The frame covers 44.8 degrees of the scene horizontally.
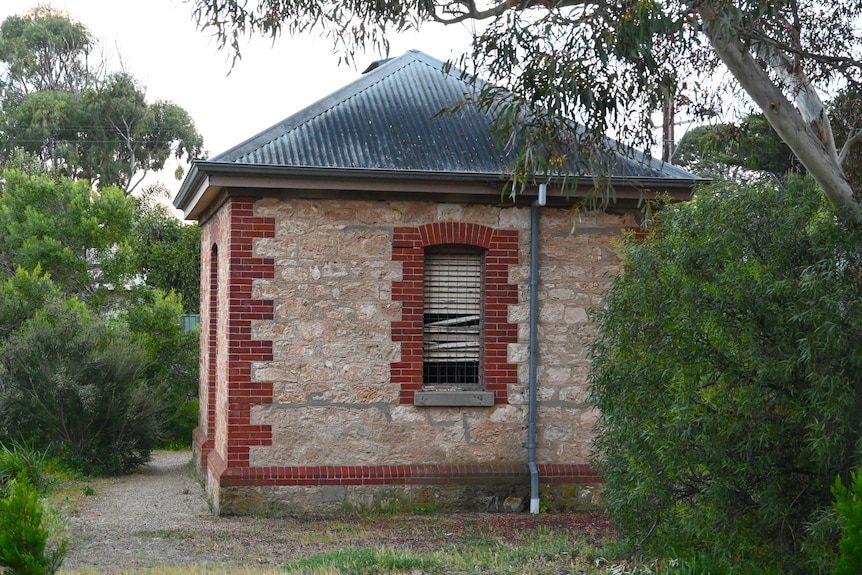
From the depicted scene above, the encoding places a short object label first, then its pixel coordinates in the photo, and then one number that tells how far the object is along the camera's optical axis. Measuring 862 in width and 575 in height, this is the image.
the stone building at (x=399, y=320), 10.84
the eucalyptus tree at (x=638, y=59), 7.79
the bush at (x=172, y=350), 18.02
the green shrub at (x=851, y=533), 5.12
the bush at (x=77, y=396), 14.16
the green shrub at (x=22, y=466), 11.92
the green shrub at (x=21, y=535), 5.70
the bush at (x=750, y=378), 6.25
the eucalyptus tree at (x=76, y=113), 38.91
